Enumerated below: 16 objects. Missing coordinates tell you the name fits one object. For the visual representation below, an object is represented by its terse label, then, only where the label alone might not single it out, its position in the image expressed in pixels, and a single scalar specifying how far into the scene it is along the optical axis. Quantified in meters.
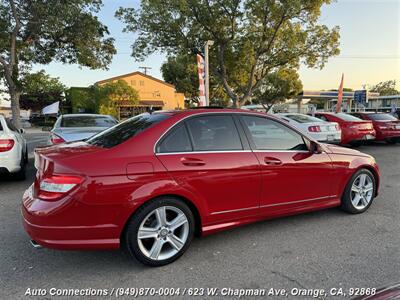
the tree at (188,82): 40.72
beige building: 40.78
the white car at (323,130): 10.23
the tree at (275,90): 42.62
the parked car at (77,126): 6.55
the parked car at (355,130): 10.89
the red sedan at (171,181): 2.80
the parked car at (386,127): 12.14
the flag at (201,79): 12.13
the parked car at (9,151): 5.92
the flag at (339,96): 20.12
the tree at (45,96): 46.17
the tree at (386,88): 82.59
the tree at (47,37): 11.85
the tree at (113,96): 35.12
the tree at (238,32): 16.47
